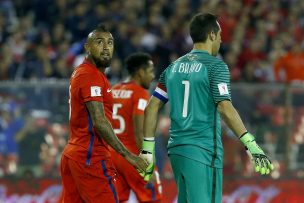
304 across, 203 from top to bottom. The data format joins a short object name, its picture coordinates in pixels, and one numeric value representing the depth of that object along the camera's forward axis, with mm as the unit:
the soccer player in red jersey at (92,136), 15000
